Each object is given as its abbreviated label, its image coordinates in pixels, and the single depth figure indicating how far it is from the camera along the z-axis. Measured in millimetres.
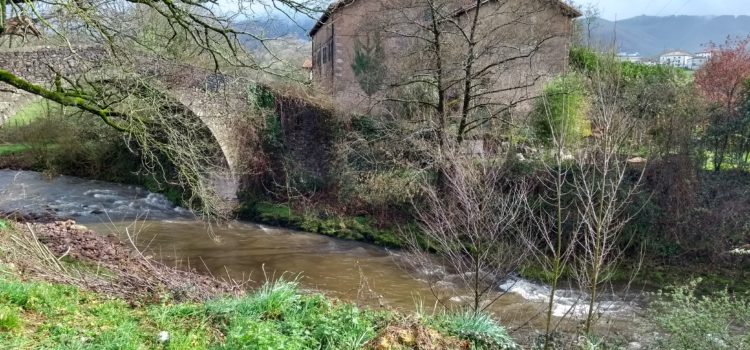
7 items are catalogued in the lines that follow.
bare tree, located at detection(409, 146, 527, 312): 6902
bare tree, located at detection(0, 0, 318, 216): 7383
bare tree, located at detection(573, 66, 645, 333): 5242
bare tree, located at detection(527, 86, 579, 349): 12227
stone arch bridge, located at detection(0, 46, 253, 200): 12109
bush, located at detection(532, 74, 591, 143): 15003
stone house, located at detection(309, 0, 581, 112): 13531
